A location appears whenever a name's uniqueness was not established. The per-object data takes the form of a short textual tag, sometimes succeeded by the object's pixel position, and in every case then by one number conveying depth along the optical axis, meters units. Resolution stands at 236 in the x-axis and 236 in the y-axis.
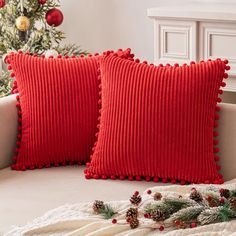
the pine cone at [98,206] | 2.41
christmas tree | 4.54
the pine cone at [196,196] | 2.41
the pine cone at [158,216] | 2.30
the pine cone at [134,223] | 2.30
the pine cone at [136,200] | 2.42
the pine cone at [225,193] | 2.42
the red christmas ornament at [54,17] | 4.56
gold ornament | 4.48
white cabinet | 3.84
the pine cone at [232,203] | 2.32
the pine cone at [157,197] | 2.43
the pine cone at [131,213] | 2.31
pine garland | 2.30
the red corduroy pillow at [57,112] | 2.97
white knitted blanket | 2.25
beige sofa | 2.58
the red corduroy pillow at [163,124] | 2.75
